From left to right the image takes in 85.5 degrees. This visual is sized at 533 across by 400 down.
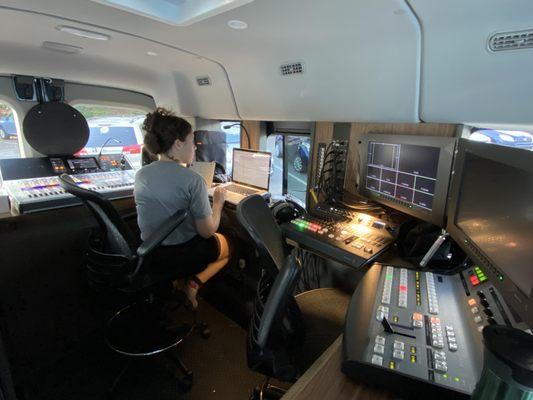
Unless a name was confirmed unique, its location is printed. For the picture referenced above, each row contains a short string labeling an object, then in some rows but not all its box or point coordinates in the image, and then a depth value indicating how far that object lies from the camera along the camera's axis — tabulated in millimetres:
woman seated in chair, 1585
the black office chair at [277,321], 837
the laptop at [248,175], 2273
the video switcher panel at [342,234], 1286
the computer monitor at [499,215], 645
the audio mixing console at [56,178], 1958
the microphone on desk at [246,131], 2591
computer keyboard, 2314
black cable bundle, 1899
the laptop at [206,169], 2588
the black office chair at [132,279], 1366
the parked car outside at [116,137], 2639
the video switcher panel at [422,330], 625
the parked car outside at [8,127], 2213
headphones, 1718
